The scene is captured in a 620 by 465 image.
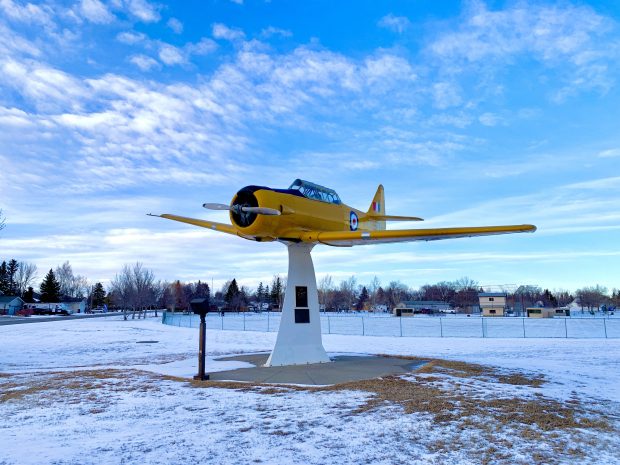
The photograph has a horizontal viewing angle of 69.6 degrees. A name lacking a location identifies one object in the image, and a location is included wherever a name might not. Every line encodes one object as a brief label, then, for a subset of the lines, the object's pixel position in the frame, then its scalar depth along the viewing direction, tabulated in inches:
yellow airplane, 455.8
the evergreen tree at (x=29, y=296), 4025.6
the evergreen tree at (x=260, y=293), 5979.8
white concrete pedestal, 526.6
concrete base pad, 438.3
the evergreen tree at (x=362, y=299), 6373.0
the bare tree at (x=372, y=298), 5614.2
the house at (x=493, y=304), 2947.8
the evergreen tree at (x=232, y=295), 4860.2
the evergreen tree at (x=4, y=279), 3776.6
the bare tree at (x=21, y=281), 4170.8
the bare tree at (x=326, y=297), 5933.1
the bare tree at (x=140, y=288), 2518.5
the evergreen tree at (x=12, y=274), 4094.5
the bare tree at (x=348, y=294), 6117.1
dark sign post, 439.8
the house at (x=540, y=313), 2381.9
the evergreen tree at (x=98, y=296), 4943.4
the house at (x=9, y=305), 3026.6
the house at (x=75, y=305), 3764.0
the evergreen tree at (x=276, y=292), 4972.9
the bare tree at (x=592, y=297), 5154.5
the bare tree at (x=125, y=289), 2536.9
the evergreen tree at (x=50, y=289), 3946.9
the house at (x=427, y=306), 3934.5
